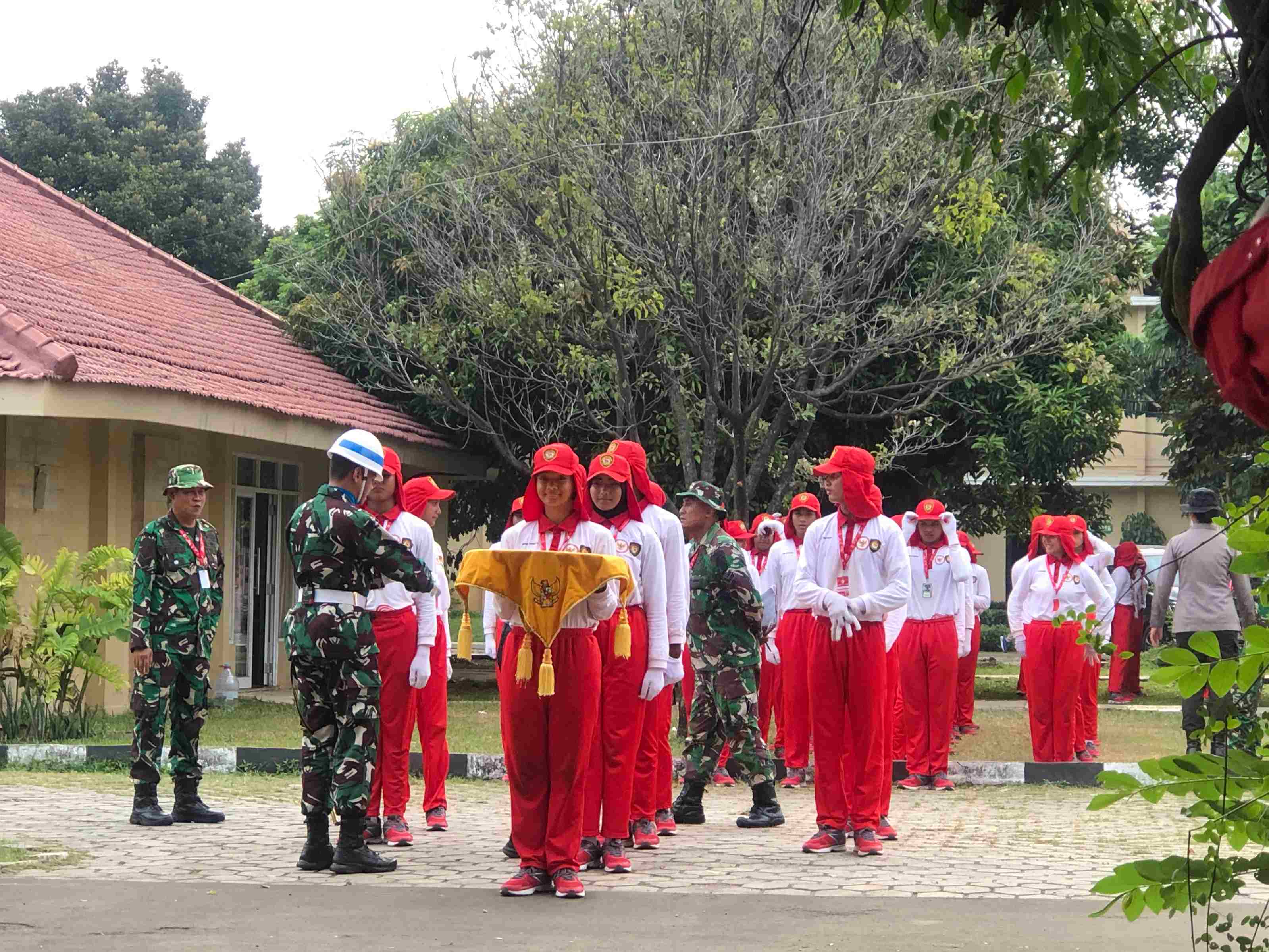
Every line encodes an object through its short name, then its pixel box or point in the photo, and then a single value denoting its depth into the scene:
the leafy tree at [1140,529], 44.69
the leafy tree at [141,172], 42.06
